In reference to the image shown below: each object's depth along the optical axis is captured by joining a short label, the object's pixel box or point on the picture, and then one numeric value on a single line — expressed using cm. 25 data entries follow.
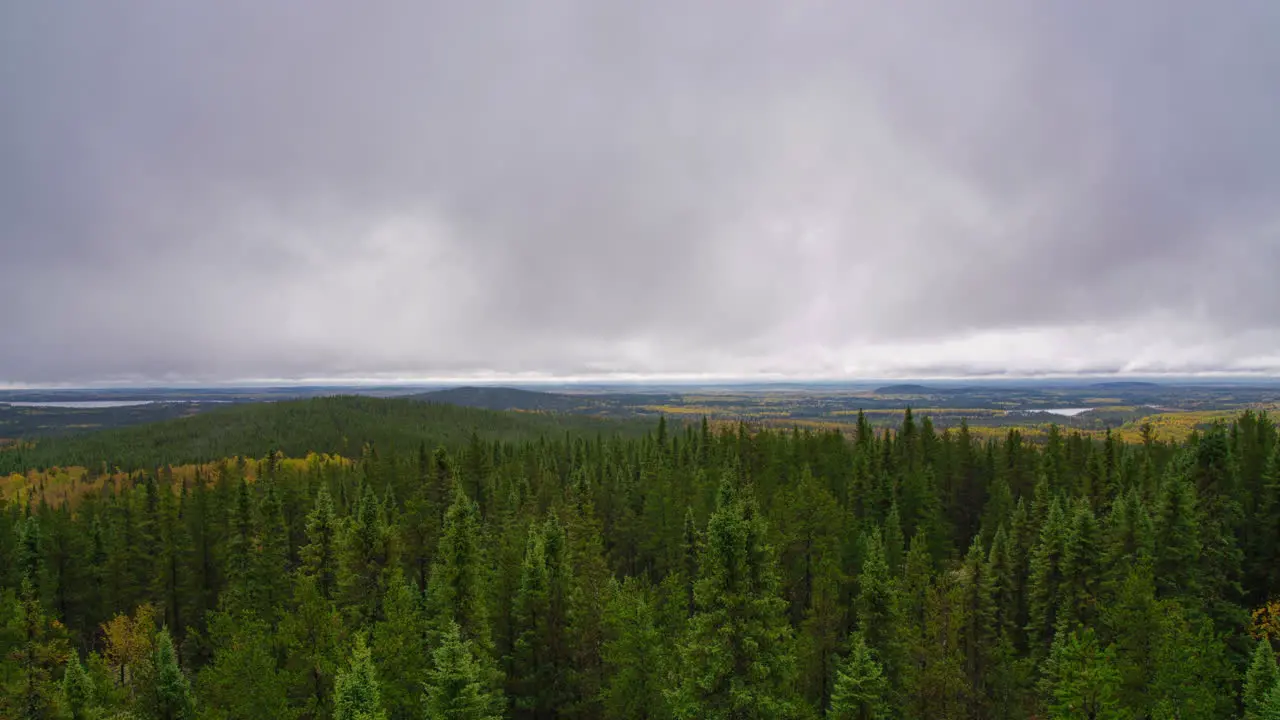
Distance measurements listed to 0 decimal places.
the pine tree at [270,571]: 4594
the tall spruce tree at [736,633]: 2286
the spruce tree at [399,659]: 3028
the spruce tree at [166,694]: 3027
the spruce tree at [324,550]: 4162
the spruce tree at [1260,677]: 2494
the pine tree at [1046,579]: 4059
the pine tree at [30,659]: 3372
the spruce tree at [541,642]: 3344
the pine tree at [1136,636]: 3017
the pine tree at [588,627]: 3422
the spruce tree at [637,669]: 3048
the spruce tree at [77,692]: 2972
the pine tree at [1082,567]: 3803
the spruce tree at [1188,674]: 2566
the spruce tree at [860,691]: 2584
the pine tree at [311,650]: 3195
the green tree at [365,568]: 3819
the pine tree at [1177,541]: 3728
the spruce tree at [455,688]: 2561
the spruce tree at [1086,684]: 2611
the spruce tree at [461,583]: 3341
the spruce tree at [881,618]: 3275
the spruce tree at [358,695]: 2366
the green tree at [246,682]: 2925
